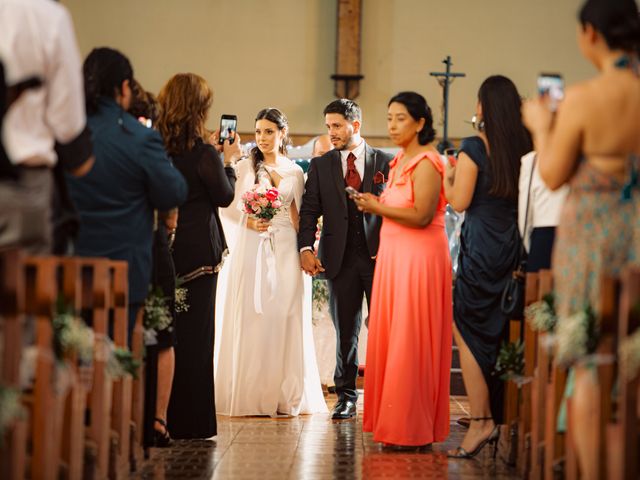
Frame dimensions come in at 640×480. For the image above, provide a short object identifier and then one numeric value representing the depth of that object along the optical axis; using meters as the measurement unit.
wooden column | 13.20
